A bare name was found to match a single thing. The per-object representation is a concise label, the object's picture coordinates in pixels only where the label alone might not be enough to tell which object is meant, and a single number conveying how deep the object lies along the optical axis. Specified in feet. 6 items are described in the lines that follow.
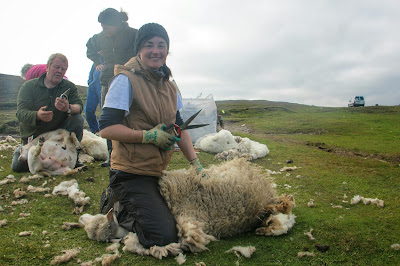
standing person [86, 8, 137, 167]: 16.62
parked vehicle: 157.79
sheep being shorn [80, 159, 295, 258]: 8.90
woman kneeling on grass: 9.19
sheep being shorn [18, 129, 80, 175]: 16.12
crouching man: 16.03
